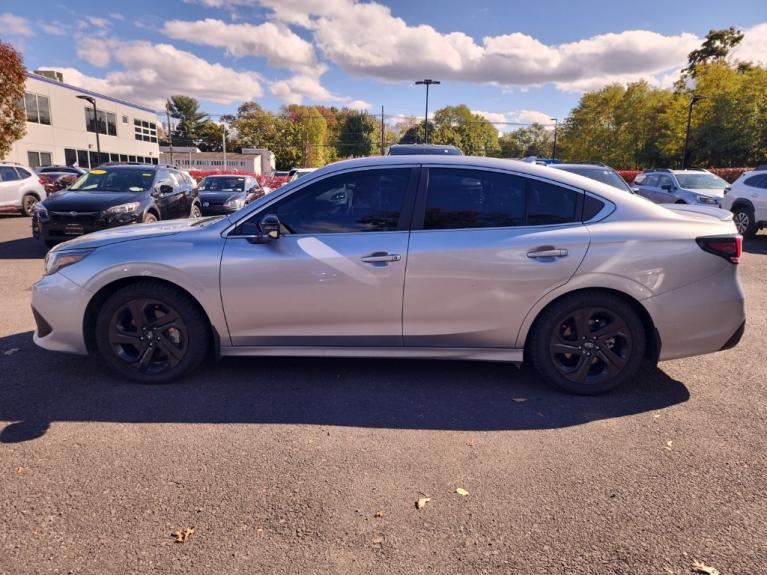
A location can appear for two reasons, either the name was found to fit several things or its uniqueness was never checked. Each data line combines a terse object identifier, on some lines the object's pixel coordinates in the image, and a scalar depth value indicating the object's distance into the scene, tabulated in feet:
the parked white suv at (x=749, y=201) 38.99
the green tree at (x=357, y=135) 313.94
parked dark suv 29.63
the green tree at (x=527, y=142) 361.51
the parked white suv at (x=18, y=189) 49.34
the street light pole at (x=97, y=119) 122.95
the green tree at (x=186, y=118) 360.69
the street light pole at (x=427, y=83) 112.27
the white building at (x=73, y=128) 113.91
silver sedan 11.86
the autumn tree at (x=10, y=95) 70.28
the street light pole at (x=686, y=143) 110.26
